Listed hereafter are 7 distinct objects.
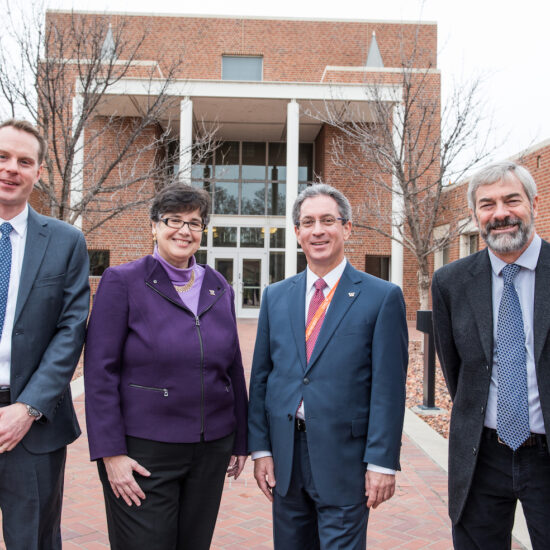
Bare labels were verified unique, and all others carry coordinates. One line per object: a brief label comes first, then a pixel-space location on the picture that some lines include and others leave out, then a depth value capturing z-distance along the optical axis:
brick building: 20.09
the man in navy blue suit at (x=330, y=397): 2.26
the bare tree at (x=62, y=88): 7.96
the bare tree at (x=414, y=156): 9.75
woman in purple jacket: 2.26
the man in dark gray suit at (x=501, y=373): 2.19
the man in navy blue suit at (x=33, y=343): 2.24
